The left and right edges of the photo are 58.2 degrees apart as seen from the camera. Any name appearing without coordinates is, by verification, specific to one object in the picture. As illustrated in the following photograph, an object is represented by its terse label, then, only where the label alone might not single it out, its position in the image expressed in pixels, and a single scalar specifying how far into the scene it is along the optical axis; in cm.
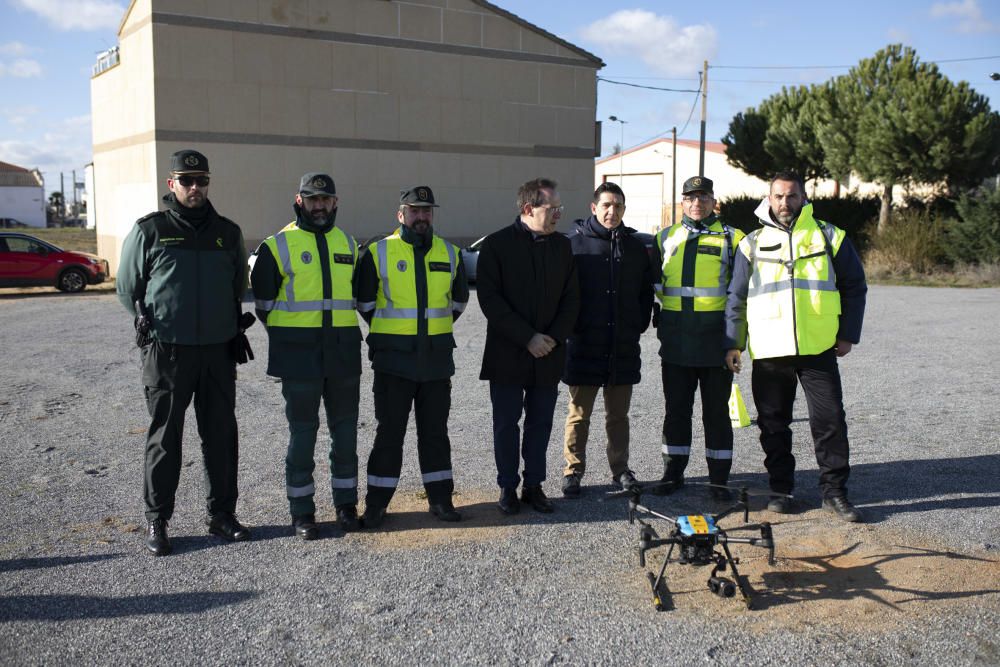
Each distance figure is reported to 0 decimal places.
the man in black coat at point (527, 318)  555
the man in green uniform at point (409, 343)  539
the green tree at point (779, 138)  3431
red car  2064
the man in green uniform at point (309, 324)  516
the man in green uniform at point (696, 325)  592
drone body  418
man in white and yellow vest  555
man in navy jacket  595
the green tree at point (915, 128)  2688
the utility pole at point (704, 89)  3403
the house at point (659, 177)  5175
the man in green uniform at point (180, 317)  492
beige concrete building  2264
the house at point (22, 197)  8519
